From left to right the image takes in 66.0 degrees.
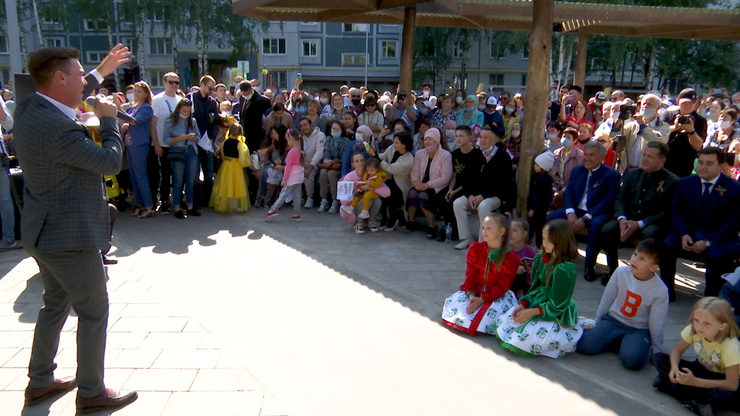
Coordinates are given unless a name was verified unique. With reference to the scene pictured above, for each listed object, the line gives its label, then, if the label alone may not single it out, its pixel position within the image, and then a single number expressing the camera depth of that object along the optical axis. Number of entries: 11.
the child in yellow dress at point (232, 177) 8.95
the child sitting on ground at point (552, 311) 4.27
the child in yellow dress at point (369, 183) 7.94
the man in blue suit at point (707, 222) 5.21
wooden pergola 6.93
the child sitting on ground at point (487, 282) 4.64
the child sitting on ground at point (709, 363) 3.47
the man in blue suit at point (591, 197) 6.21
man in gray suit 3.04
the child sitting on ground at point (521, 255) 5.00
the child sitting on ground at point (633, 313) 4.14
